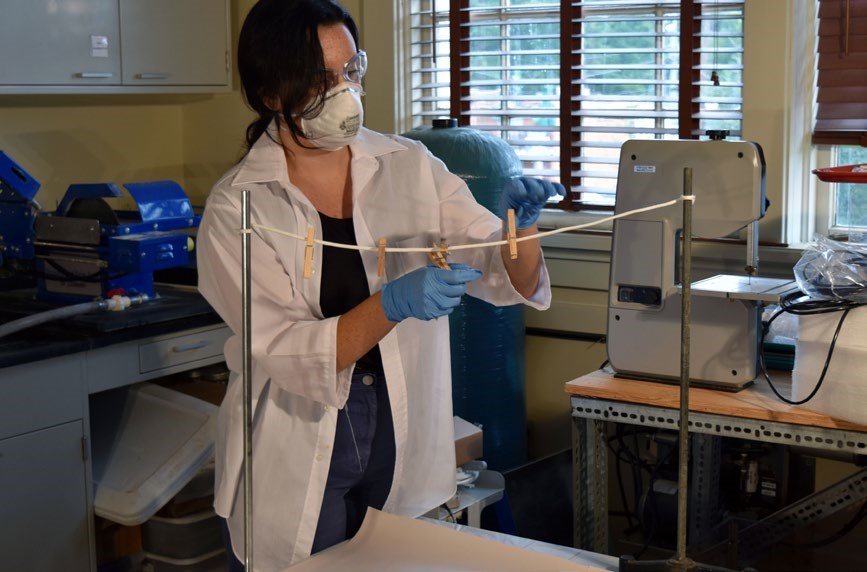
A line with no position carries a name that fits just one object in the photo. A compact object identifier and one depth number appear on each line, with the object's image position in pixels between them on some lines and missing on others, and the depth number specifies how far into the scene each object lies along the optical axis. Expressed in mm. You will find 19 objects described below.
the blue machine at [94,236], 2777
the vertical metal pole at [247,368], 1292
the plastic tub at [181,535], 2787
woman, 1585
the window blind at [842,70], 2611
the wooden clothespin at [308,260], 1459
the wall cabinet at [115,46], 2988
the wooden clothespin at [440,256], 1572
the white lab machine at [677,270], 2152
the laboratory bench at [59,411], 2506
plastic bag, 2031
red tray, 2154
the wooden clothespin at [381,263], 1515
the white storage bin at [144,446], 2682
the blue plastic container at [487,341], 2881
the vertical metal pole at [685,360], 1314
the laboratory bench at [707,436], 2119
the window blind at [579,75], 2893
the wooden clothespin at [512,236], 1517
